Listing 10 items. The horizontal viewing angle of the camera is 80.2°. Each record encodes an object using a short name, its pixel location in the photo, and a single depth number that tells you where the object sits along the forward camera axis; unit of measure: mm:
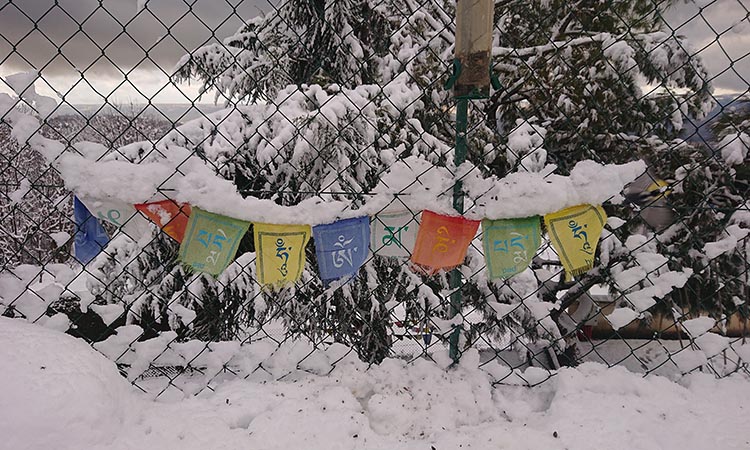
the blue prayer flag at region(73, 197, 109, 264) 1333
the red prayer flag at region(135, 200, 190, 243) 1322
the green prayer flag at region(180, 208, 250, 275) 1331
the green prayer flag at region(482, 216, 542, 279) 1399
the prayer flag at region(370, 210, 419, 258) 1432
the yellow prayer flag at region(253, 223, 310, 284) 1368
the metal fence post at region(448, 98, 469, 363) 1377
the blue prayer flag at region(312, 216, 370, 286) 1382
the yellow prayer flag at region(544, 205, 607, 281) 1389
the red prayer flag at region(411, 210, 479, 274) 1414
